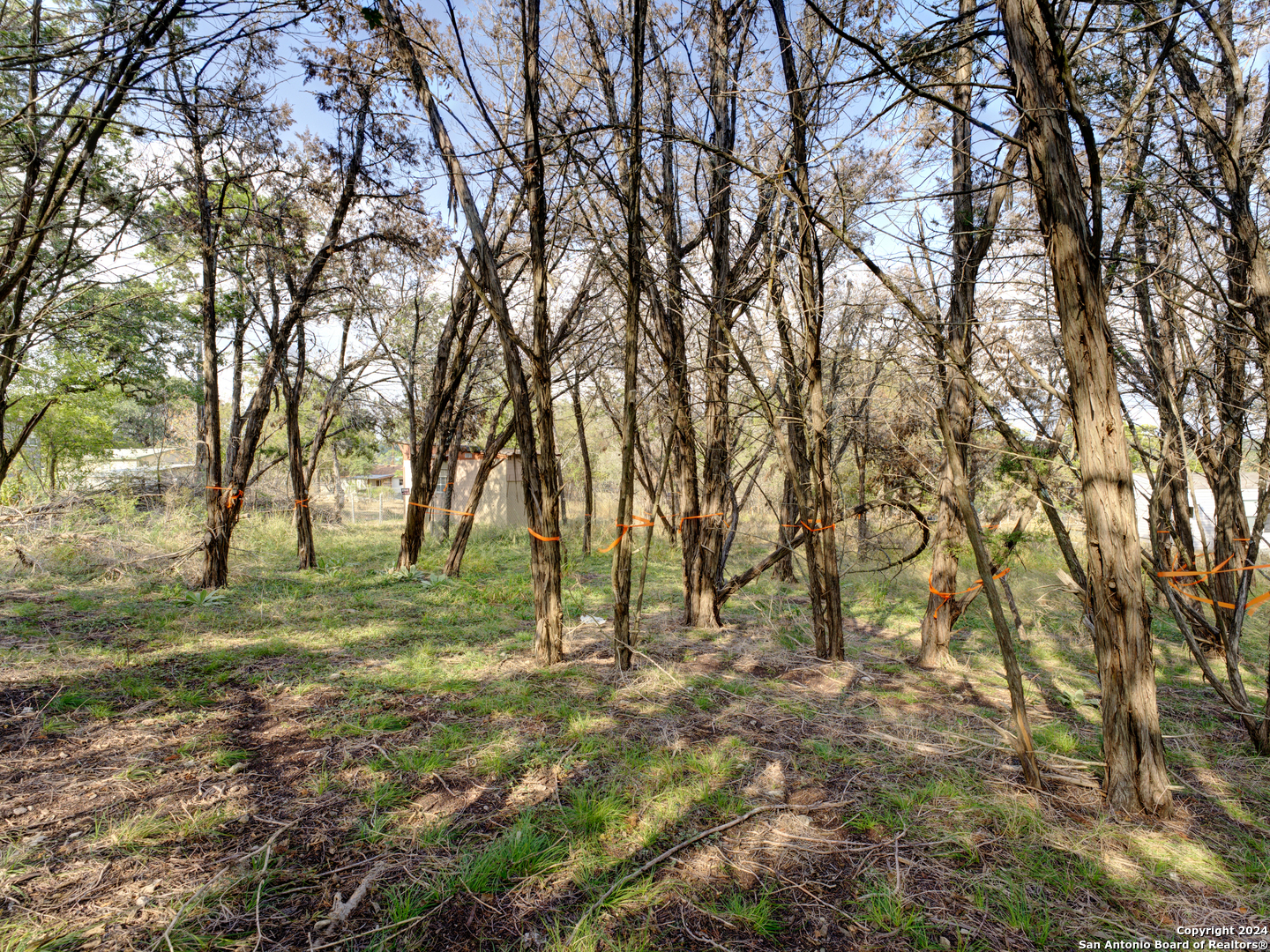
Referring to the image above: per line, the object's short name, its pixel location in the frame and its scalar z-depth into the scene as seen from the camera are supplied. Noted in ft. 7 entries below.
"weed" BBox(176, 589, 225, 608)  19.12
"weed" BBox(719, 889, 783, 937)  5.81
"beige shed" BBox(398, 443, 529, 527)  49.06
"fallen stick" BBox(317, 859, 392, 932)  5.67
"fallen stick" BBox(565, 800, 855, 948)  5.93
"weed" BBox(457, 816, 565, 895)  6.35
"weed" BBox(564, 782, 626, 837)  7.39
